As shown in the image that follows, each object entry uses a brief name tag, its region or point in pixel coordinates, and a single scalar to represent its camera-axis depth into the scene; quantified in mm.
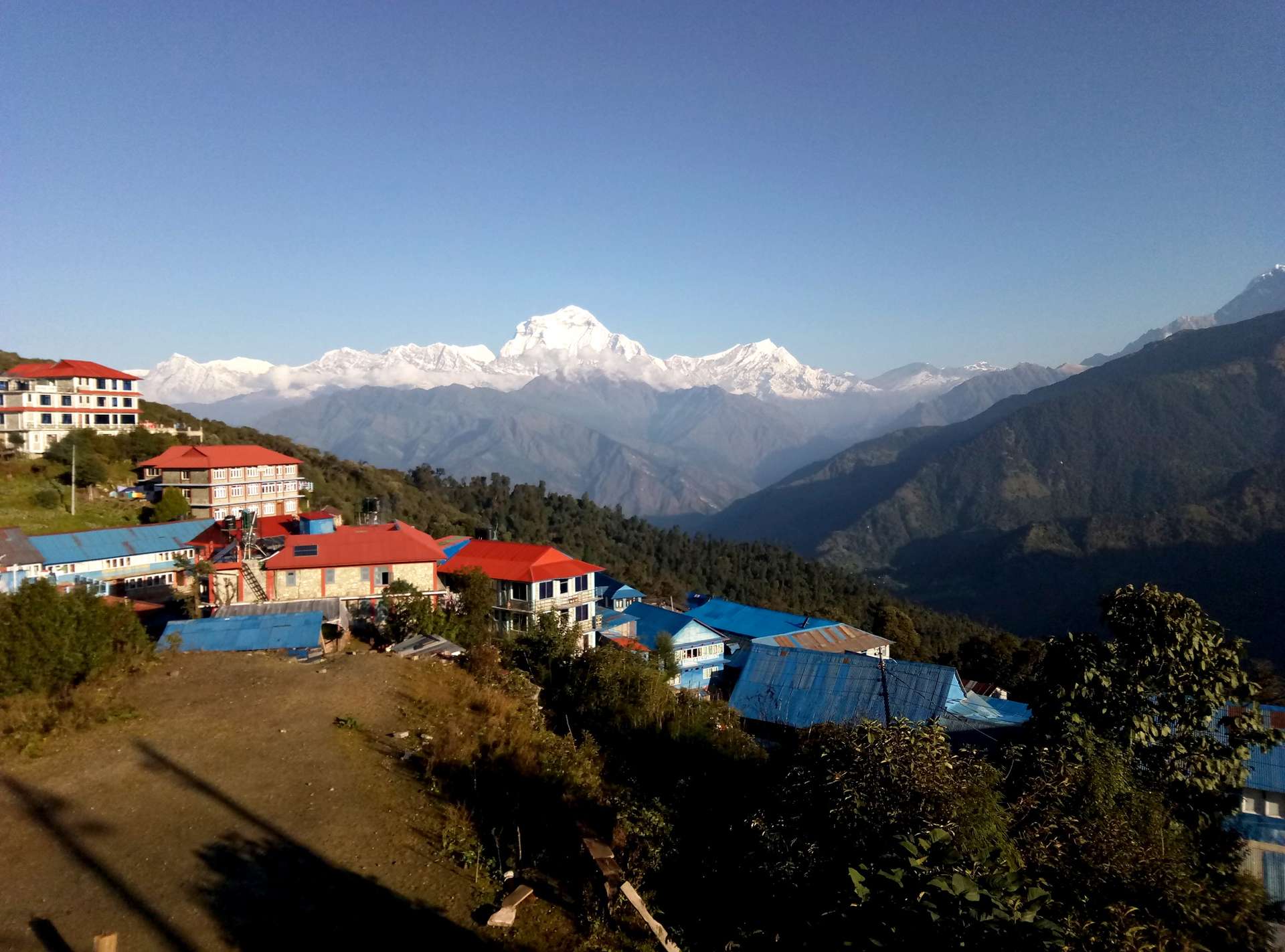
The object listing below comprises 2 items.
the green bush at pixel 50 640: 14234
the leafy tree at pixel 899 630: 55375
